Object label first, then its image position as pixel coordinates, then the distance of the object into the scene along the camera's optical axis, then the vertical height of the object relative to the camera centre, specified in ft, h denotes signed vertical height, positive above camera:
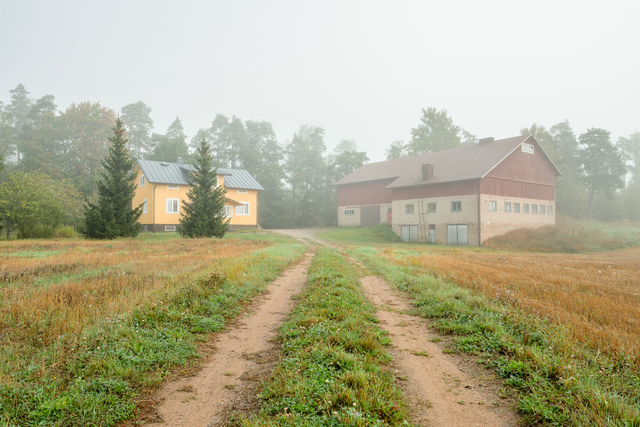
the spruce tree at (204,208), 85.30 +3.66
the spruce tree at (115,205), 79.10 +3.98
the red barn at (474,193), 103.71 +10.43
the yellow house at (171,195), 117.08 +10.35
